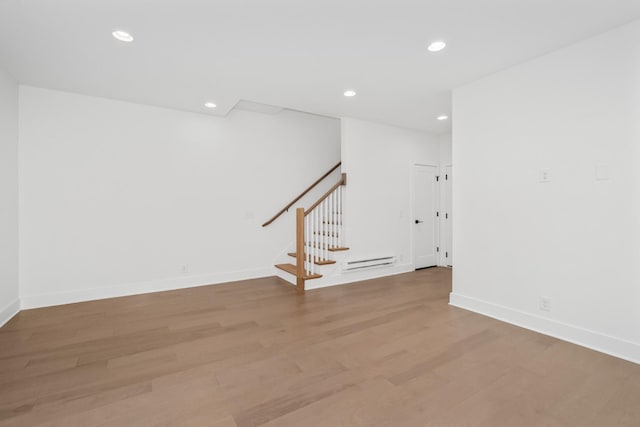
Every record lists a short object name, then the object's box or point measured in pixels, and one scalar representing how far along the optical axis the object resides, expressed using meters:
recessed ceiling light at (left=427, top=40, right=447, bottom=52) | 2.67
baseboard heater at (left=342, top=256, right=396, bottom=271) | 4.88
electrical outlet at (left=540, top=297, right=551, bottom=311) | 2.90
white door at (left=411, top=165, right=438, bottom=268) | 5.84
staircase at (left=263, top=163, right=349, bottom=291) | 4.52
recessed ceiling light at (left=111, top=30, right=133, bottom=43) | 2.49
